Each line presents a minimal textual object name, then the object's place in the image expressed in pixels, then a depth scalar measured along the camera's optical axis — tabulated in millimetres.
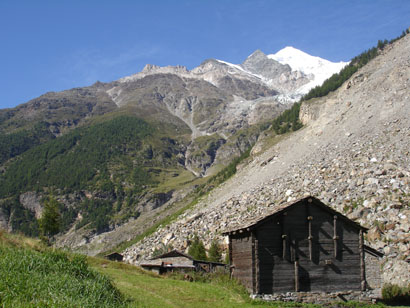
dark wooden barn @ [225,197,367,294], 25969
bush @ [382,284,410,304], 28406
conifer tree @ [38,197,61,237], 59125
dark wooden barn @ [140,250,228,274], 36594
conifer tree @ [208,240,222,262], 44344
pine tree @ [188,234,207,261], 45500
